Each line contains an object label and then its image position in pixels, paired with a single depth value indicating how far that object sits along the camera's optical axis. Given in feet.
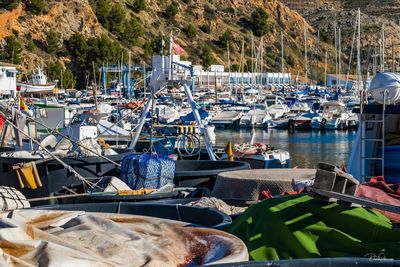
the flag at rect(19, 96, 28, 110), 92.48
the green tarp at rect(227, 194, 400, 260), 19.27
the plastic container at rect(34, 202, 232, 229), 23.31
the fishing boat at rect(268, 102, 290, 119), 204.74
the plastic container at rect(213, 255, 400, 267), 14.16
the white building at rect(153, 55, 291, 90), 290.76
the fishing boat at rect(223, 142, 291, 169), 70.85
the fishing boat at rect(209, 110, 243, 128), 201.67
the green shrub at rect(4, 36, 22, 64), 255.29
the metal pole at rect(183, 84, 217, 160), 54.81
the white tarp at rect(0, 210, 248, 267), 15.40
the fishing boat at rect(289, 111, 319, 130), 193.88
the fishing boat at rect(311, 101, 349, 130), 189.57
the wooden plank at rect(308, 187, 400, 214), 18.76
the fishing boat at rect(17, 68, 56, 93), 223.32
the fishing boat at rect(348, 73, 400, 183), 39.11
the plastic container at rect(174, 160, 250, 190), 43.86
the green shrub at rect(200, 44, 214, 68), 338.54
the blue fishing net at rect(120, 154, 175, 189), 41.73
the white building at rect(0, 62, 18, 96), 148.36
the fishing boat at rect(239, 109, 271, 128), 197.77
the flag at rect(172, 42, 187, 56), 64.64
